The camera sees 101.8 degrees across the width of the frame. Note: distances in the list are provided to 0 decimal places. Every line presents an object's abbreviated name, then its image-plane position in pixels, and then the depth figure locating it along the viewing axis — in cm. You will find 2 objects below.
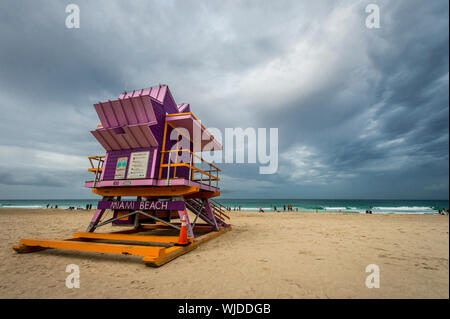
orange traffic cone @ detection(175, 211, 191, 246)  631
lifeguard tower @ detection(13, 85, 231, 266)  730
